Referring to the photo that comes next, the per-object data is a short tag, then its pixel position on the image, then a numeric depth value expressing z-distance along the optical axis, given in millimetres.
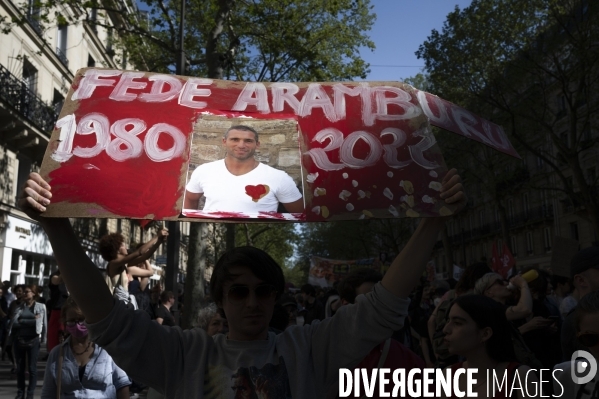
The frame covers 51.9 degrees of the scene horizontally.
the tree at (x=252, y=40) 14141
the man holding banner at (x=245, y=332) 2068
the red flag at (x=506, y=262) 11703
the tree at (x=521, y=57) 18453
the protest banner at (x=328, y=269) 29375
